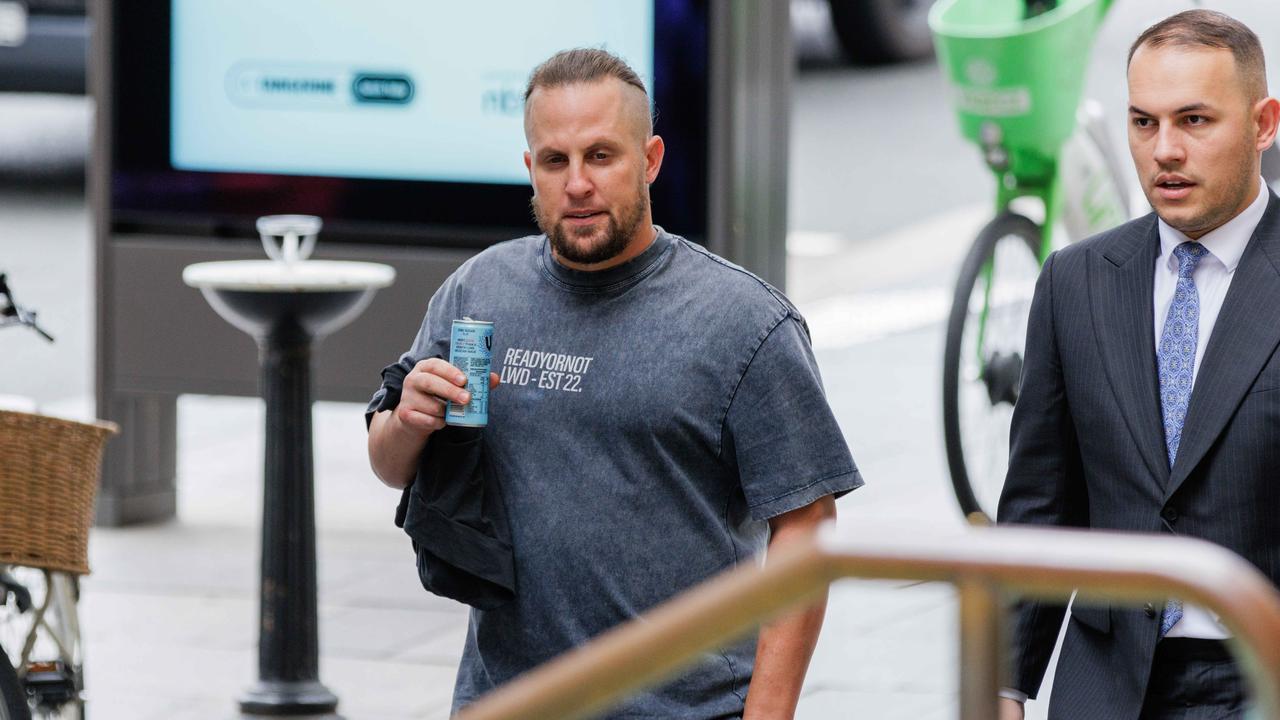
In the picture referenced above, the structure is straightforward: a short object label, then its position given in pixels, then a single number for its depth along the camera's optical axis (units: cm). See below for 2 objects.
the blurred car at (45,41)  3050
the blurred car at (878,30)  3825
